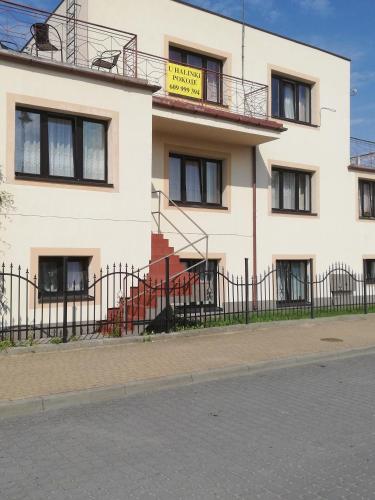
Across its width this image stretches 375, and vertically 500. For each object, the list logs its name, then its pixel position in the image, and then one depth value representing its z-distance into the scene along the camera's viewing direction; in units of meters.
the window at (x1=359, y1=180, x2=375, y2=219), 19.45
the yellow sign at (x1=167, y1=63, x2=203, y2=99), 14.27
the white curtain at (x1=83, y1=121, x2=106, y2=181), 11.78
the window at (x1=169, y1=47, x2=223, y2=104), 15.29
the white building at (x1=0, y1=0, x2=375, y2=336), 11.07
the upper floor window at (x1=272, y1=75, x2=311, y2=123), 17.25
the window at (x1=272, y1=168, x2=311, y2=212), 17.14
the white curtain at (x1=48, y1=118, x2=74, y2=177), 11.38
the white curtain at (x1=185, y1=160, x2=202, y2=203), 15.34
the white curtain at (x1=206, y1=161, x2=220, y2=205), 15.80
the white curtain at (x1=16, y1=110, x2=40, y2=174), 10.95
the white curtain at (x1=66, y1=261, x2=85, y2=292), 11.73
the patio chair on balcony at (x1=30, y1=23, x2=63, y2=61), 11.54
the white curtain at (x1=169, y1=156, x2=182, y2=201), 14.97
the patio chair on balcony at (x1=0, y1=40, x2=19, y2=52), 10.91
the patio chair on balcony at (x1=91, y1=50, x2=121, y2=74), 12.23
